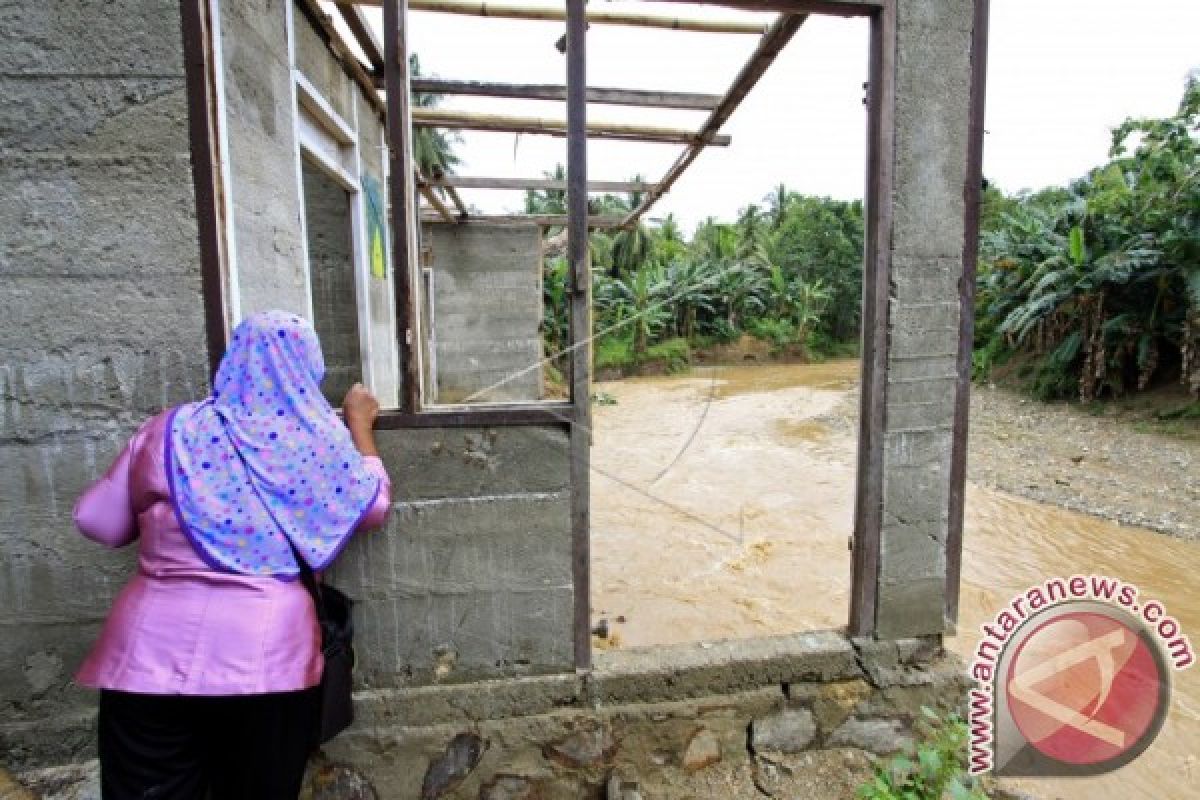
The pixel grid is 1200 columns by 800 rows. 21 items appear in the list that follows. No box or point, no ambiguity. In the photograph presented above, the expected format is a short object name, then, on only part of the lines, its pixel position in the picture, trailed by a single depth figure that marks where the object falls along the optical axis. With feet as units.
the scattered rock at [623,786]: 7.66
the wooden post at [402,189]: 6.61
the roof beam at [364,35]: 10.98
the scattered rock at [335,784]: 7.22
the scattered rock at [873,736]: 8.35
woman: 4.96
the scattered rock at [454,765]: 7.43
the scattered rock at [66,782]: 6.59
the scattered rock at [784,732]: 8.07
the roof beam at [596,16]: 9.55
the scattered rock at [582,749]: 7.66
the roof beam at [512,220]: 27.49
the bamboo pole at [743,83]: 8.67
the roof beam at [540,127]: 14.07
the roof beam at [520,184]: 19.44
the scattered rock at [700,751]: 7.93
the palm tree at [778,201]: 96.22
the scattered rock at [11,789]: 6.26
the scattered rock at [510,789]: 7.57
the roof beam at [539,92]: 11.72
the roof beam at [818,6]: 7.25
